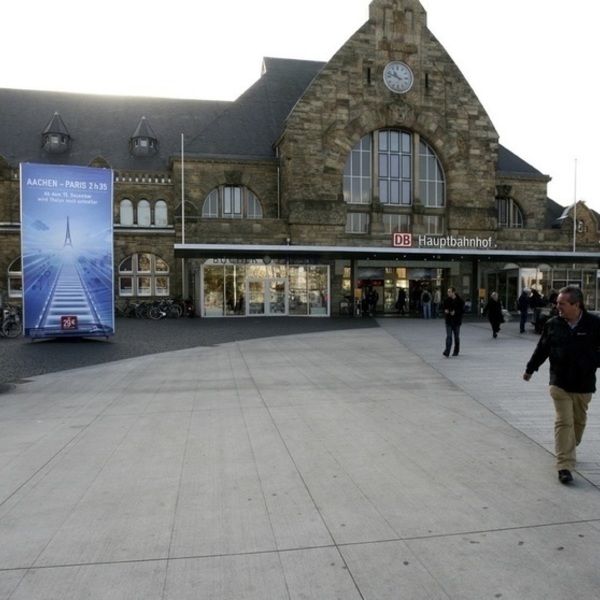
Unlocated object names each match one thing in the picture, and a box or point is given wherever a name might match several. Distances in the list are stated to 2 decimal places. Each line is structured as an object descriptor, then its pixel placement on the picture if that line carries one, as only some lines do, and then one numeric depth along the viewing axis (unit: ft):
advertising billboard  55.77
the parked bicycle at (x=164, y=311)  103.55
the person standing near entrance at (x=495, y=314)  61.57
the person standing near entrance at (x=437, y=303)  107.58
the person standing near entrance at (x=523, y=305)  66.33
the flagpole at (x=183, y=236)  107.61
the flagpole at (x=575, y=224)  124.26
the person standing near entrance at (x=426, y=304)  97.60
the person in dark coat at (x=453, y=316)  46.03
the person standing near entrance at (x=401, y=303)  112.43
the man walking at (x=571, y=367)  16.70
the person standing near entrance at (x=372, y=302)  110.42
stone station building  107.55
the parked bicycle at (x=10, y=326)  65.24
